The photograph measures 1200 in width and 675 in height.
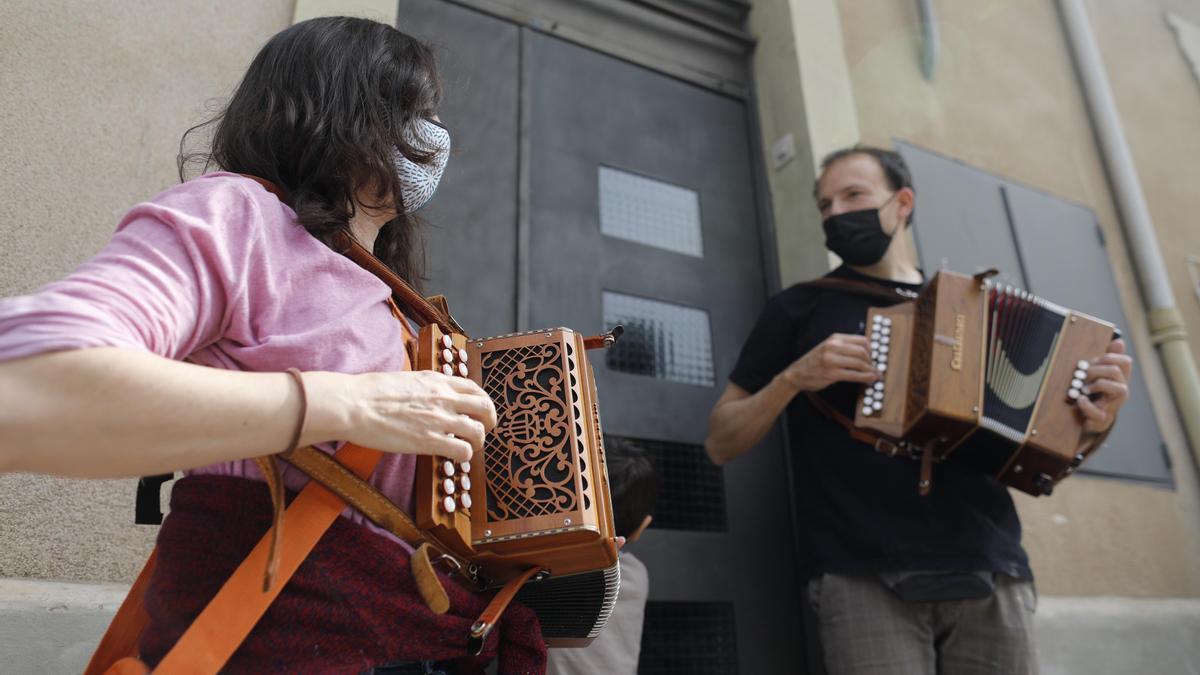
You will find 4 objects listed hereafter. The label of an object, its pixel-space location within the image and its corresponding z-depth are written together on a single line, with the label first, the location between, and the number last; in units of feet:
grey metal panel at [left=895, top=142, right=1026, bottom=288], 12.78
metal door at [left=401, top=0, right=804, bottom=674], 9.59
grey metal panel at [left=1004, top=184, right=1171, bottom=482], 13.26
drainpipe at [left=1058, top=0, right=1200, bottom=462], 14.07
